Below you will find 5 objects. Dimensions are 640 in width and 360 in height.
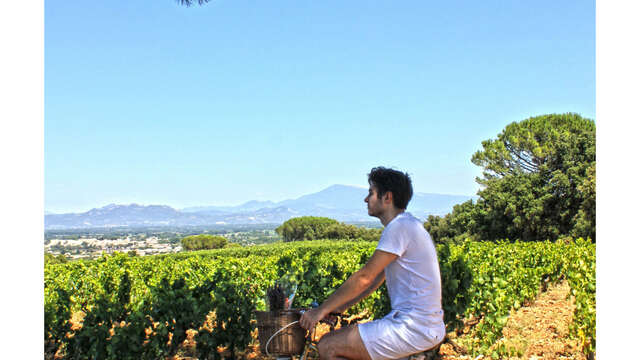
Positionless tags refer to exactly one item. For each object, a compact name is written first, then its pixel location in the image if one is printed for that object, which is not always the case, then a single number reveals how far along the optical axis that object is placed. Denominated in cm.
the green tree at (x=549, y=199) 2527
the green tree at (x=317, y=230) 6772
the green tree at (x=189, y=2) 526
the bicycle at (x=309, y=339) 308
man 285
